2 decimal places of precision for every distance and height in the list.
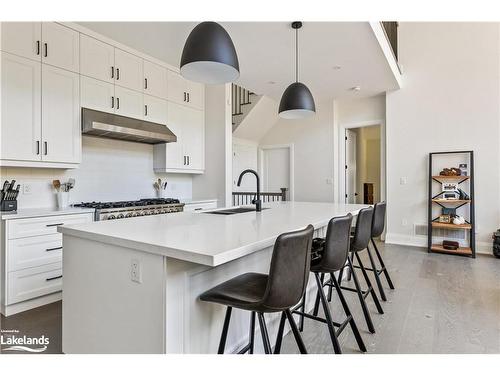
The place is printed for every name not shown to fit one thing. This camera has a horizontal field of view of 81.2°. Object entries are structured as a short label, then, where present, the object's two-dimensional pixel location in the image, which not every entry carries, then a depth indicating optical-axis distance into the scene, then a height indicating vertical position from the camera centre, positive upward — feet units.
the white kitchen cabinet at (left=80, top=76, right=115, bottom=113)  10.71 +3.53
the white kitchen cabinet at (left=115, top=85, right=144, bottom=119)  11.87 +3.56
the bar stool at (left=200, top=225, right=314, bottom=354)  4.10 -1.55
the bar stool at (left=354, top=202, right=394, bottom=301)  9.00 -1.12
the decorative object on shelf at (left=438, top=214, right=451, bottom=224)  15.23 -1.61
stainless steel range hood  10.64 +2.35
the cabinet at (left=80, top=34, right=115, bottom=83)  10.65 +4.86
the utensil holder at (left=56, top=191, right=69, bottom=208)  10.56 -0.44
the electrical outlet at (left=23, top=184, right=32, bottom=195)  10.00 -0.08
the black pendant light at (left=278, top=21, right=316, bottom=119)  10.03 +3.05
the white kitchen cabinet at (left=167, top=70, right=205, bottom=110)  14.29 +4.94
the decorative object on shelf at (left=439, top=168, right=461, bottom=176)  15.05 +0.84
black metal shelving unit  14.58 -0.91
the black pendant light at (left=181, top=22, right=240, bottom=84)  6.12 +2.92
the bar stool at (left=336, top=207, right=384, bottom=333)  7.28 -1.30
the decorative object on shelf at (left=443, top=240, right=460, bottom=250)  14.94 -2.94
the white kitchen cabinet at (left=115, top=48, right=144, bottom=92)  11.84 +4.90
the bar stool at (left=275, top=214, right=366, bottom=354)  5.69 -1.37
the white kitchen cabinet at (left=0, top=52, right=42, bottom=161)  8.71 +2.42
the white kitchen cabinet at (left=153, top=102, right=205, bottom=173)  14.26 +2.15
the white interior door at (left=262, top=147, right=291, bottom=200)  22.57 +1.46
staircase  20.45 +6.09
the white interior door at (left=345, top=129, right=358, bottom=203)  20.27 +1.55
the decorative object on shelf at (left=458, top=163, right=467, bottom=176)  15.06 +0.99
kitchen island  4.28 -1.57
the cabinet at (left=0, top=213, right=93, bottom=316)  8.24 -2.24
